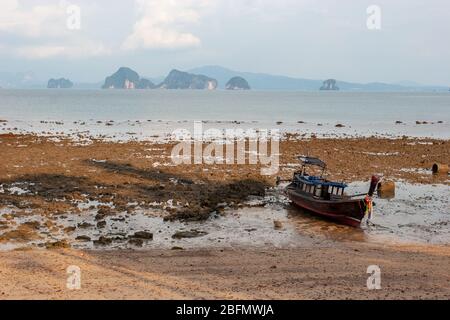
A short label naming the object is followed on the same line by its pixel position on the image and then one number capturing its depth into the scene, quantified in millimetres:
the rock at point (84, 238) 18469
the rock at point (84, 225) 20105
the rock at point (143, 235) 18969
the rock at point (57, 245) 17208
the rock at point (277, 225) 21125
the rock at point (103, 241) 18031
